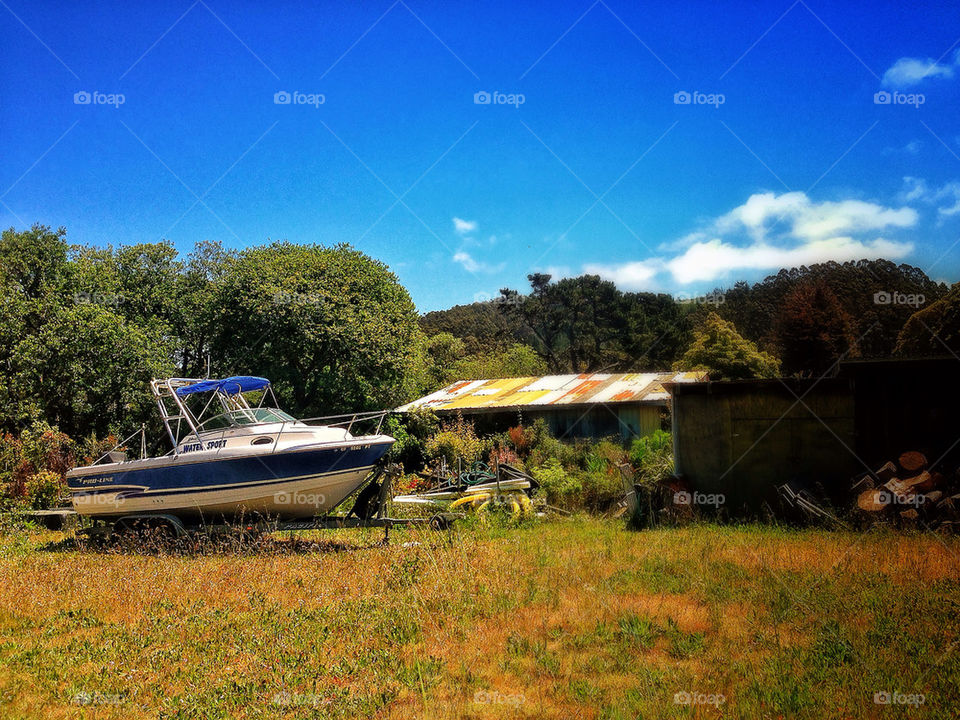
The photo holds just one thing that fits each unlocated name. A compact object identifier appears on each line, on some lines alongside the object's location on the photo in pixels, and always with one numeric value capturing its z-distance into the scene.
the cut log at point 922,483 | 10.79
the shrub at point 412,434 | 24.30
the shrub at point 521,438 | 22.45
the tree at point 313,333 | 25.47
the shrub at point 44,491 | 16.48
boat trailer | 11.77
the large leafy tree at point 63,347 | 20.67
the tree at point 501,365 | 42.56
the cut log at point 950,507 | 10.24
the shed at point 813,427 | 12.02
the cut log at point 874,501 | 10.88
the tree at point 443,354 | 44.69
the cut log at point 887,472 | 11.41
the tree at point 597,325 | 44.25
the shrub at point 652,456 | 15.38
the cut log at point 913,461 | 11.23
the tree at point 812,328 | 26.42
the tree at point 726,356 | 24.66
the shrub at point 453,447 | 21.67
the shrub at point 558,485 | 15.34
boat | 12.02
